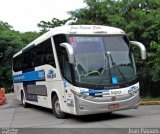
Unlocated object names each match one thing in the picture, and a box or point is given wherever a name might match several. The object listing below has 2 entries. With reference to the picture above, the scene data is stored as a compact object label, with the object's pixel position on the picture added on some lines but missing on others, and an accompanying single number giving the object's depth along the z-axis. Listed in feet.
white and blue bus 42.73
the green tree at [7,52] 149.38
